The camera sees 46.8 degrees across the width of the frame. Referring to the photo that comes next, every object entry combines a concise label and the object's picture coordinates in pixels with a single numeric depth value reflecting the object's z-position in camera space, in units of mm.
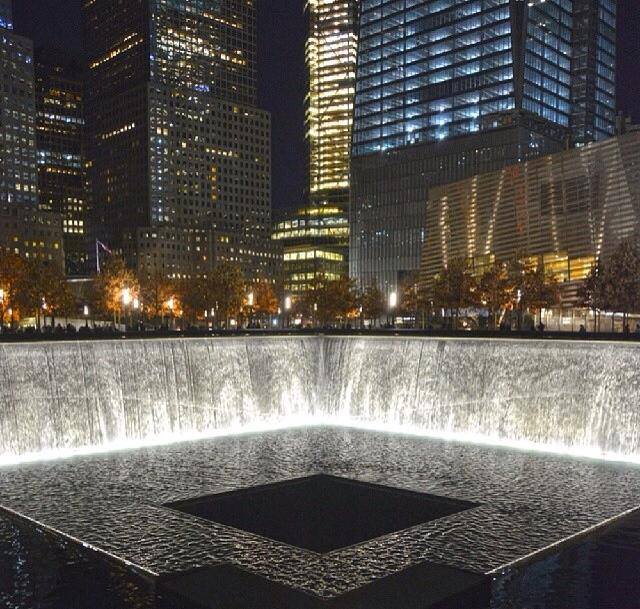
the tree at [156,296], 101975
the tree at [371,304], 106750
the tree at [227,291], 92250
